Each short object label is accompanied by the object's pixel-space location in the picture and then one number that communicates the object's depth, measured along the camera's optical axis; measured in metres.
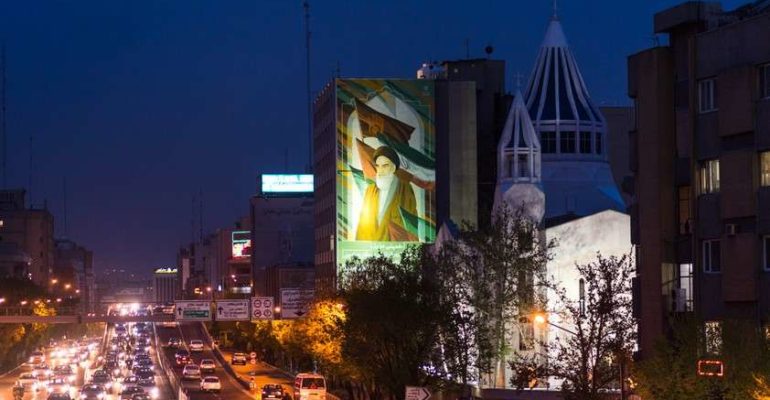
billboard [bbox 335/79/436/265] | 166.50
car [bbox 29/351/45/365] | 165.00
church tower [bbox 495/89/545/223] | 124.88
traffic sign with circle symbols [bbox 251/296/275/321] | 125.00
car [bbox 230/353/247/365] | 168.75
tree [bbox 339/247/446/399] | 83.75
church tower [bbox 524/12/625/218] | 142.88
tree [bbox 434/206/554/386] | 94.69
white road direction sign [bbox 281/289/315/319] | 123.81
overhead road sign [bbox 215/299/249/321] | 123.56
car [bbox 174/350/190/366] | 164.32
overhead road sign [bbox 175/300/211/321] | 124.62
